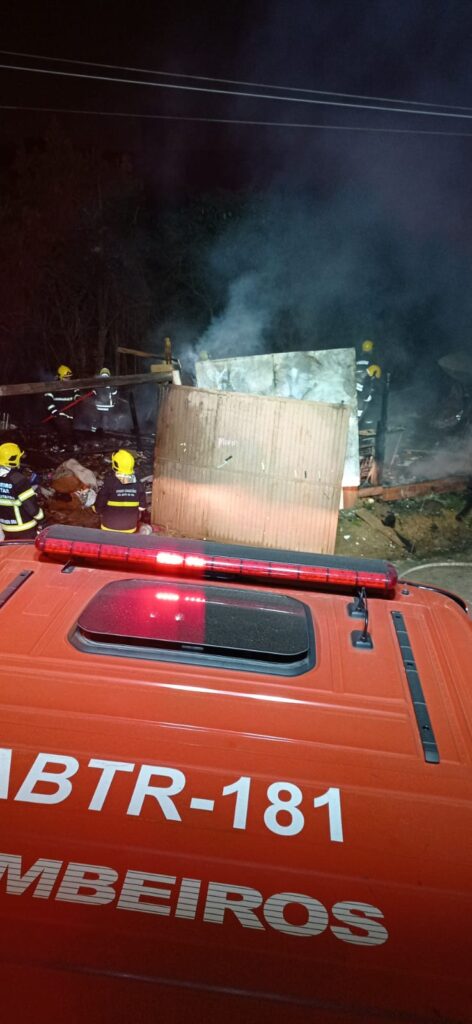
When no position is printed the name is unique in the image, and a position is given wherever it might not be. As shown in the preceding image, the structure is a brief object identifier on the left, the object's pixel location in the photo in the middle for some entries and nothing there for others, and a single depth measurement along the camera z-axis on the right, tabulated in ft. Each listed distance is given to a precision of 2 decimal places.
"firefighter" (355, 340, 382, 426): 33.67
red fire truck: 3.65
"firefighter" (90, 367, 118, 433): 35.81
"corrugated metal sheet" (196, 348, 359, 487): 26.25
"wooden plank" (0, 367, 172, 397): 22.89
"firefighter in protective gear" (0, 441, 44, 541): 18.54
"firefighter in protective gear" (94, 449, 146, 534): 19.22
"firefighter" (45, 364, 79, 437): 34.68
